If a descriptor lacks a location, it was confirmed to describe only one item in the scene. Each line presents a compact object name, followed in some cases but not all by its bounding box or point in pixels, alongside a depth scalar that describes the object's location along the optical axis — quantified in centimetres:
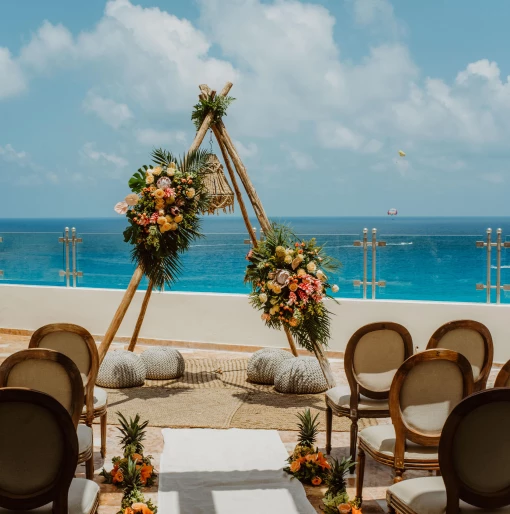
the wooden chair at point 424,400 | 314
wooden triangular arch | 579
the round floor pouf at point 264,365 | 635
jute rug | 513
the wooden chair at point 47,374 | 318
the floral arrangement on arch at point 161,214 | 586
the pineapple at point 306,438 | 400
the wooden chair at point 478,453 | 239
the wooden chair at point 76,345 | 404
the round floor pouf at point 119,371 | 613
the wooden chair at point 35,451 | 240
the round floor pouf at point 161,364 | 649
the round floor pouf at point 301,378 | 596
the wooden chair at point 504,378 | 291
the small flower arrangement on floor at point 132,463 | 374
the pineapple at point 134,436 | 401
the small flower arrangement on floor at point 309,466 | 391
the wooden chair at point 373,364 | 407
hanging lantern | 641
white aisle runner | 360
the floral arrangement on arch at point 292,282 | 534
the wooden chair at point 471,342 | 400
